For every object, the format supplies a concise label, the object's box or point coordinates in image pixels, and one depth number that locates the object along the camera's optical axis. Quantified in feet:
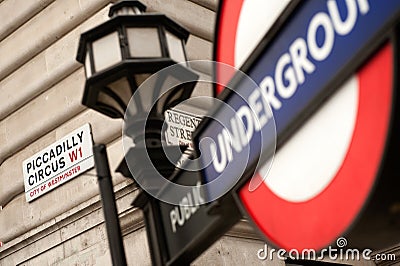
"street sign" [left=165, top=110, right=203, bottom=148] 21.80
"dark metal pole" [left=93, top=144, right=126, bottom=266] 9.82
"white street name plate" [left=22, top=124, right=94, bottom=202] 22.99
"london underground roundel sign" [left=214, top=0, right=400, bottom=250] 5.13
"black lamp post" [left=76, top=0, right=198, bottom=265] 9.72
